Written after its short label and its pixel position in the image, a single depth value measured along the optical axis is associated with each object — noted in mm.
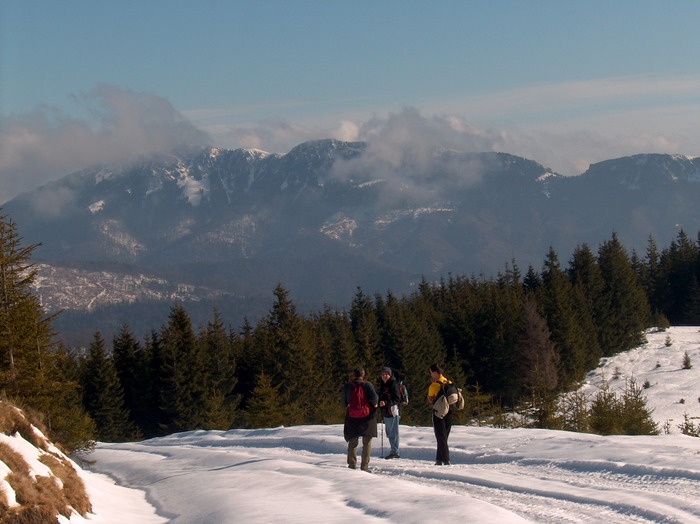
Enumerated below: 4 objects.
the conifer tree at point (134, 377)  59469
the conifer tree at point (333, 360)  60091
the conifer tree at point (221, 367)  55375
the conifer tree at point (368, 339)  63812
